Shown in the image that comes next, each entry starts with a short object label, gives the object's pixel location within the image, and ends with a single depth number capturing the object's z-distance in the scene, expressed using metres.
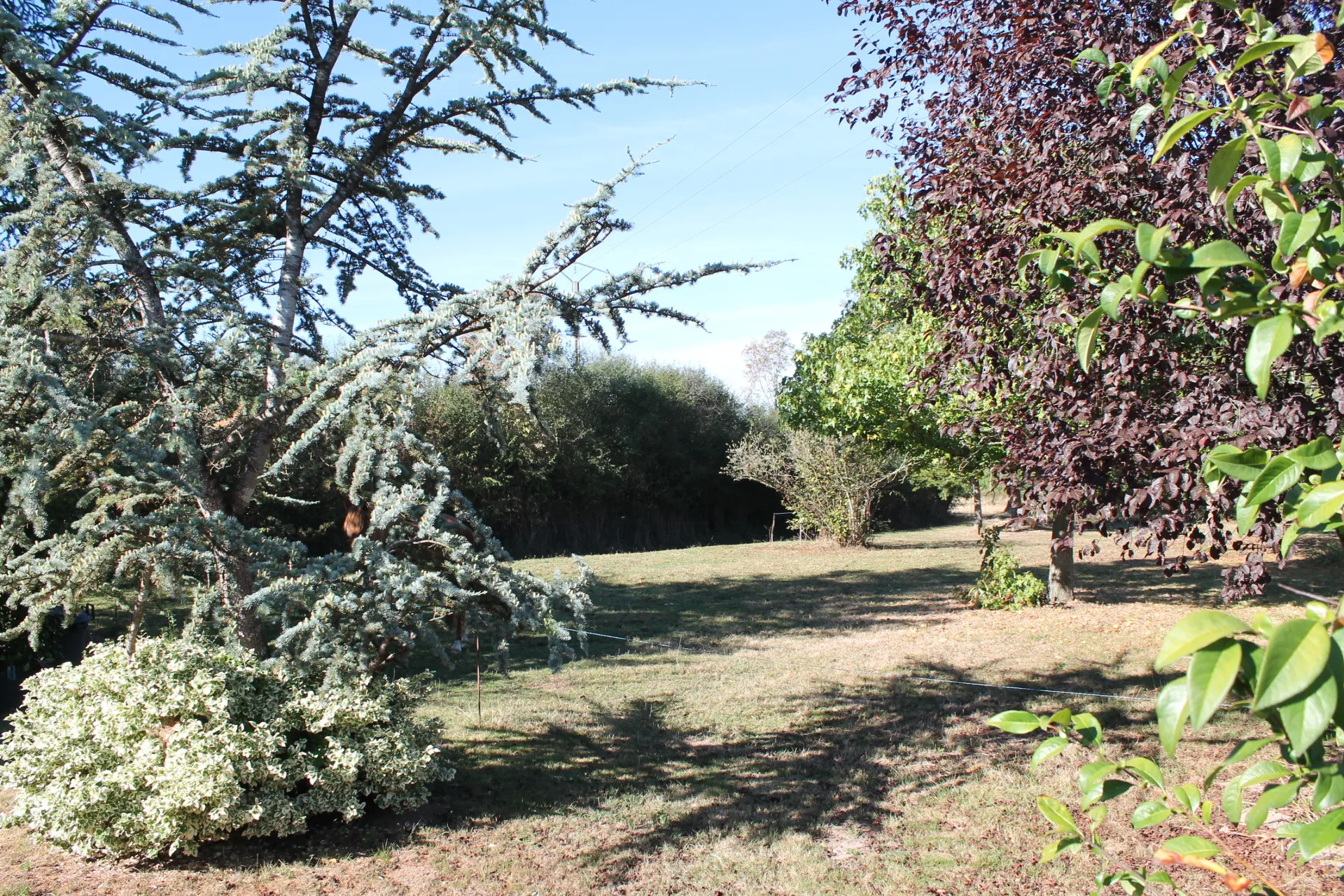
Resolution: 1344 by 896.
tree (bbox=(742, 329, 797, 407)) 48.81
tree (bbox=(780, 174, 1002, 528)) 10.28
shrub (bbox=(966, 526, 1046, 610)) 11.41
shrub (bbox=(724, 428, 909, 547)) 20.48
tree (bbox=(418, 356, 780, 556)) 21.31
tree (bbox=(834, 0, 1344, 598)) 3.80
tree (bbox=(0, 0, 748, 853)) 4.23
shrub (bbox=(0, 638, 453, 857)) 4.24
